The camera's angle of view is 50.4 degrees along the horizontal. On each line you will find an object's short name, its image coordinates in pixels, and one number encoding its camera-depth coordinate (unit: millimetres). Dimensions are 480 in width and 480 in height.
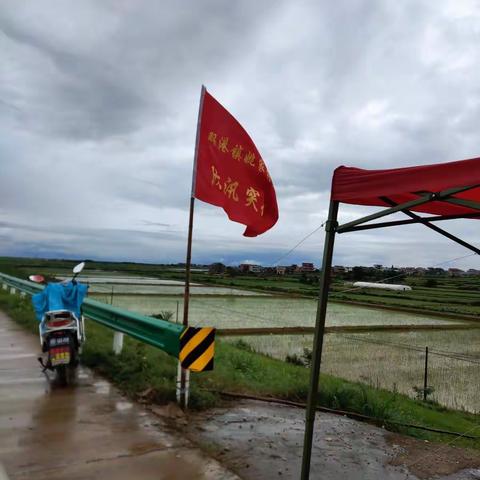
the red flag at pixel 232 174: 5156
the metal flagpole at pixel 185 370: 5675
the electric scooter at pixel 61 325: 6758
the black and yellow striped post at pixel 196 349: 5578
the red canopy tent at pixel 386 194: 3107
